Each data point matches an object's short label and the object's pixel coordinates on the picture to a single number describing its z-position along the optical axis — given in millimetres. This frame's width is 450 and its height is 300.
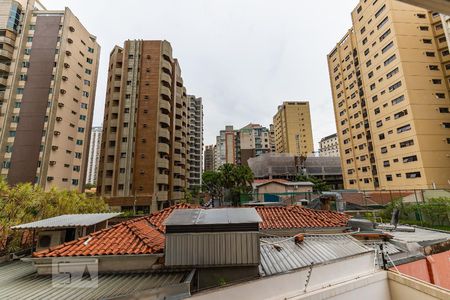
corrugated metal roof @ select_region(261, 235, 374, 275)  7962
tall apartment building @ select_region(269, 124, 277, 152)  124506
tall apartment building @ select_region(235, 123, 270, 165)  112000
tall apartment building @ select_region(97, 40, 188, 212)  38500
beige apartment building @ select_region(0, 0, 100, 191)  33500
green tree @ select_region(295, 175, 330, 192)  48928
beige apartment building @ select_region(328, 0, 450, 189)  35094
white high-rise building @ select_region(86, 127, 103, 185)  128750
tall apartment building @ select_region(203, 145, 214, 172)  144800
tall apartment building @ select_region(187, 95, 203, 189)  88125
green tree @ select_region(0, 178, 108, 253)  12336
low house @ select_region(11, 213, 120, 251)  9352
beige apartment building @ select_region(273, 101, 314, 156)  102062
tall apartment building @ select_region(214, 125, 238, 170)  118438
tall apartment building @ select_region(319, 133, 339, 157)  131662
